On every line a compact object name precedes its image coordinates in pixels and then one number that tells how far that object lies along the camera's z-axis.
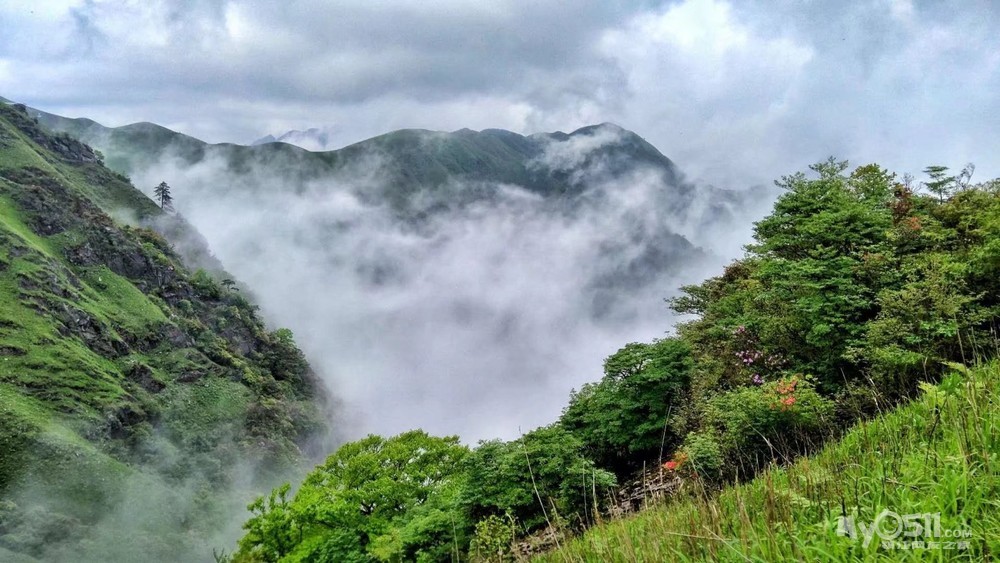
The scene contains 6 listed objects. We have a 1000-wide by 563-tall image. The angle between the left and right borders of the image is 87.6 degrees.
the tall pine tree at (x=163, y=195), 185.50
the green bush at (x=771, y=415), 13.32
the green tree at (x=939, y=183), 22.05
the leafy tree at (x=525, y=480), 16.98
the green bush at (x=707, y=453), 12.62
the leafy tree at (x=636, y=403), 20.83
